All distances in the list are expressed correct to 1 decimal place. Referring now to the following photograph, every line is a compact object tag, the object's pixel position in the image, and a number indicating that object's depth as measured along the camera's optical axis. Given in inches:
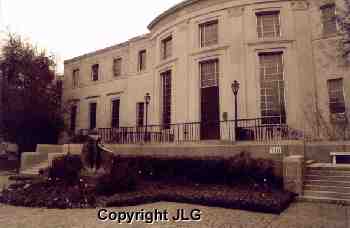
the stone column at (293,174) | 390.2
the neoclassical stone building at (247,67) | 616.1
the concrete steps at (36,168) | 667.8
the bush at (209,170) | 424.8
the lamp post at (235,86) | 577.6
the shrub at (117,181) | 405.1
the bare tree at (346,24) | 400.9
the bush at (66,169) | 497.6
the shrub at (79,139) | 839.7
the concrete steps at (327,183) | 365.1
